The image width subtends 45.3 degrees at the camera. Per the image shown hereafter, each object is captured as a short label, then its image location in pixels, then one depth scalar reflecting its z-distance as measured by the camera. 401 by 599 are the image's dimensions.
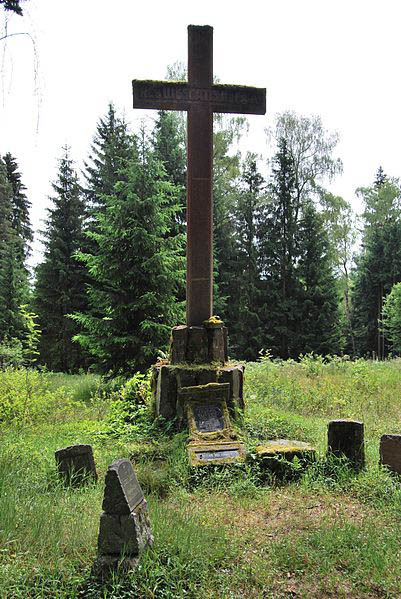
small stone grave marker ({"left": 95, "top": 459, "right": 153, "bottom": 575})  2.92
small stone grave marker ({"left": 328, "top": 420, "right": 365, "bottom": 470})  5.12
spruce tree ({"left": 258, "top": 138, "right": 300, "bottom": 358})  24.67
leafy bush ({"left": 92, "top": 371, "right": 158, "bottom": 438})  6.50
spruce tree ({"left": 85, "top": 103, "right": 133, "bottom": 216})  21.85
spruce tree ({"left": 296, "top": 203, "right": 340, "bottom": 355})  24.52
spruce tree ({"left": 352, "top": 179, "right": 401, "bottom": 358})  29.31
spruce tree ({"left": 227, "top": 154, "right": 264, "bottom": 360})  23.72
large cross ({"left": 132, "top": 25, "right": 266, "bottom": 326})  7.02
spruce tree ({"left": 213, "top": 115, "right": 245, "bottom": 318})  23.64
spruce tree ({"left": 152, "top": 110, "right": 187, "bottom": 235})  21.16
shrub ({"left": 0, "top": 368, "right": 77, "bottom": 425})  7.04
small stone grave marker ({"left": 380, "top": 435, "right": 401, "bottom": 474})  4.99
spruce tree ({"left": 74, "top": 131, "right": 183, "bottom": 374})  11.54
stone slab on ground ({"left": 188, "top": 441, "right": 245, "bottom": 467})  5.16
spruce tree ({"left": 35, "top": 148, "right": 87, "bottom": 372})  19.80
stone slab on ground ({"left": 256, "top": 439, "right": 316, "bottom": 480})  5.00
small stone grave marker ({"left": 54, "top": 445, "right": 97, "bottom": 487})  4.65
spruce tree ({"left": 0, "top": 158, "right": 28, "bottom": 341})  18.70
